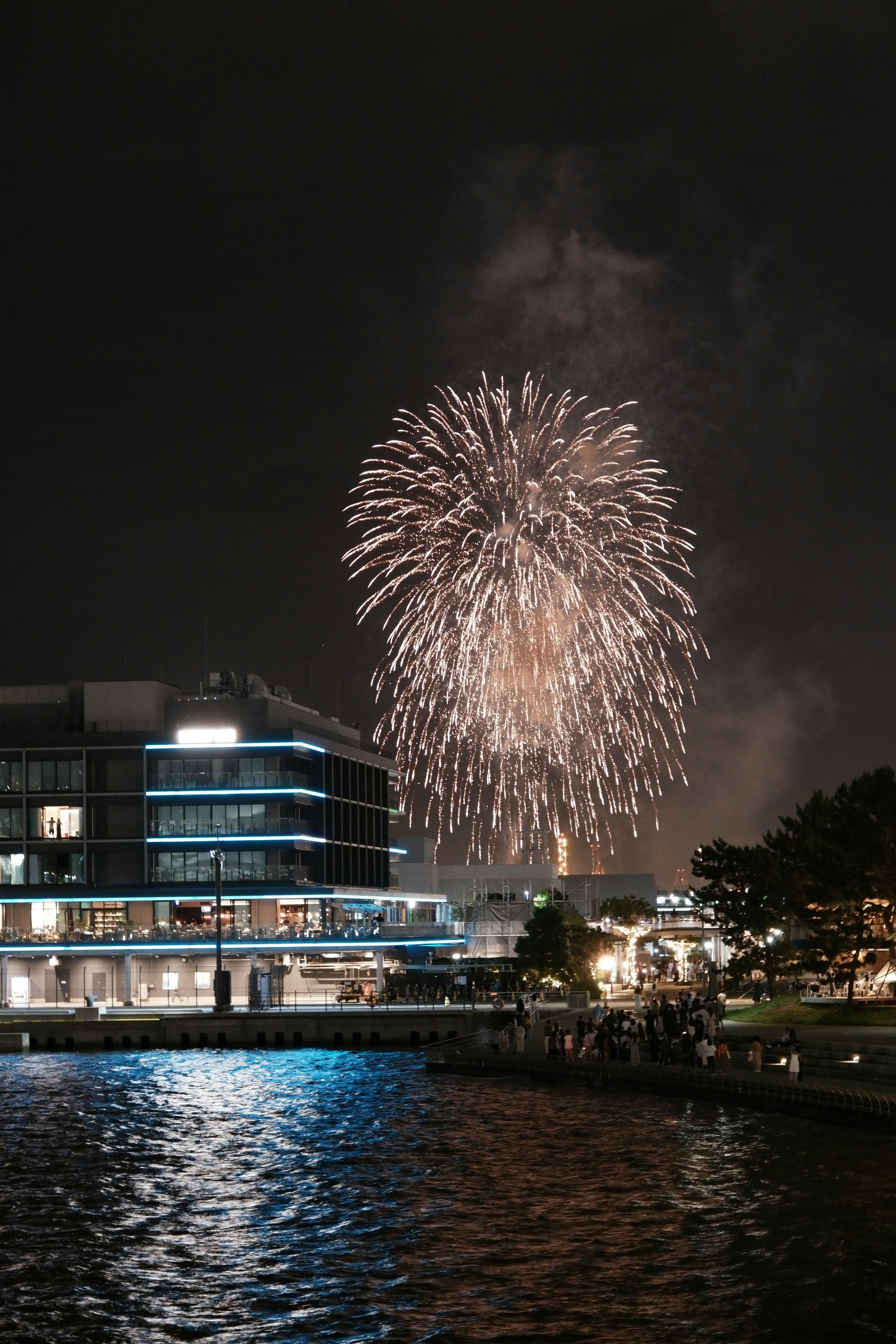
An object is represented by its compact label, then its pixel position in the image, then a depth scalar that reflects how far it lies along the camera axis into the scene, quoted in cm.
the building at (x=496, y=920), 17350
